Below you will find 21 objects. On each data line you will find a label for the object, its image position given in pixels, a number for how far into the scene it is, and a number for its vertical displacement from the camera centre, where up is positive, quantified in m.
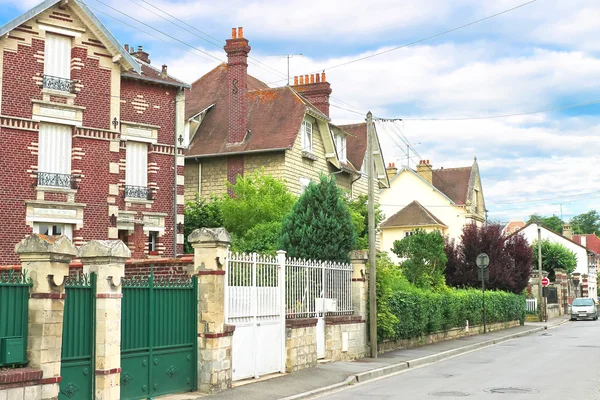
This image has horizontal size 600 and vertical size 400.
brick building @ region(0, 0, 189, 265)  23.97 +4.98
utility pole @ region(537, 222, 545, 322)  47.01 -1.19
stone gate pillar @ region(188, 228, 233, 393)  13.49 -0.47
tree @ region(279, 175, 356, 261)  20.05 +1.42
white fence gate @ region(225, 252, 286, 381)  14.43 -0.63
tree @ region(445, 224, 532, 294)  40.97 +1.01
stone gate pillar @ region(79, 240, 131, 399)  11.05 -0.39
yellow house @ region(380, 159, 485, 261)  57.88 +6.20
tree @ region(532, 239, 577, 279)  65.75 +1.83
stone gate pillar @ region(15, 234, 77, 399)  9.89 -0.27
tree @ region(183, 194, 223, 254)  31.93 +2.73
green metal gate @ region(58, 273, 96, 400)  10.67 -0.83
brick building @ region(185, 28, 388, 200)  33.50 +6.83
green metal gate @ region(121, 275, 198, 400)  11.96 -0.93
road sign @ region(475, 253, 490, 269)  34.07 +0.78
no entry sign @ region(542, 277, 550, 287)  49.03 -0.26
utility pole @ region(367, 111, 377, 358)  19.88 +0.22
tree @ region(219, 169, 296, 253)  28.69 +2.90
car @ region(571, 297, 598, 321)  50.53 -2.09
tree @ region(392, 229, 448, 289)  31.88 +0.93
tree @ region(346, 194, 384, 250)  27.11 +2.43
